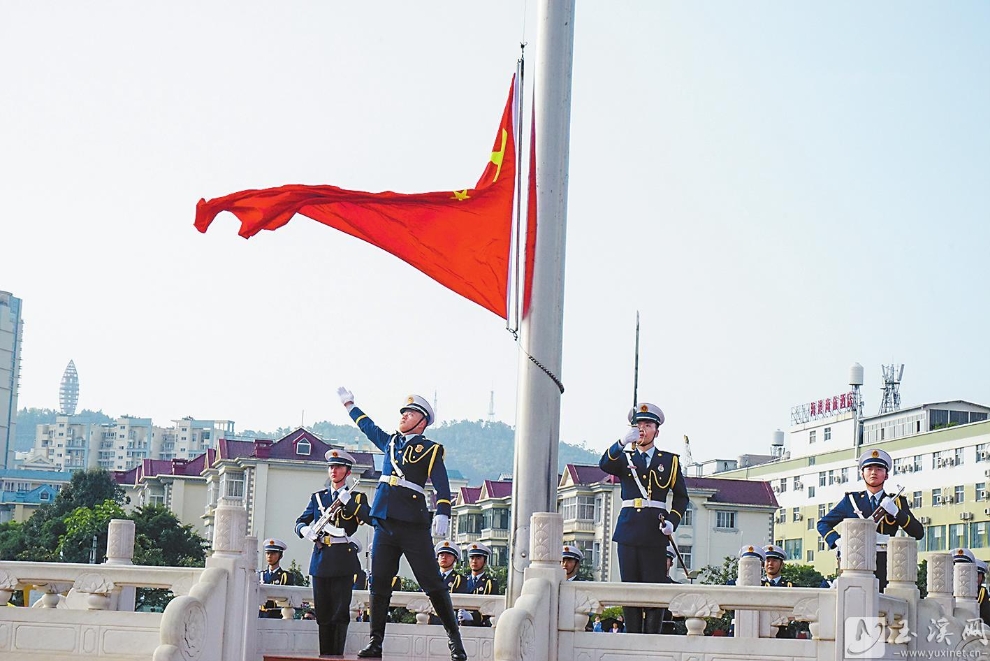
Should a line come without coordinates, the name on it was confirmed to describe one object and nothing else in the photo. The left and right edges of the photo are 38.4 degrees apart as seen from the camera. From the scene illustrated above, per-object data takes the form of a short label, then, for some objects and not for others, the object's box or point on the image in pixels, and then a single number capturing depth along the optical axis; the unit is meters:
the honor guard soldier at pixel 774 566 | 13.54
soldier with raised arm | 9.14
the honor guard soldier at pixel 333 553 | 10.08
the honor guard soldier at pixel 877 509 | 10.24
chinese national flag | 9.85
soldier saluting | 9.69
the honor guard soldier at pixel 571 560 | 13.87
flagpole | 8.99
